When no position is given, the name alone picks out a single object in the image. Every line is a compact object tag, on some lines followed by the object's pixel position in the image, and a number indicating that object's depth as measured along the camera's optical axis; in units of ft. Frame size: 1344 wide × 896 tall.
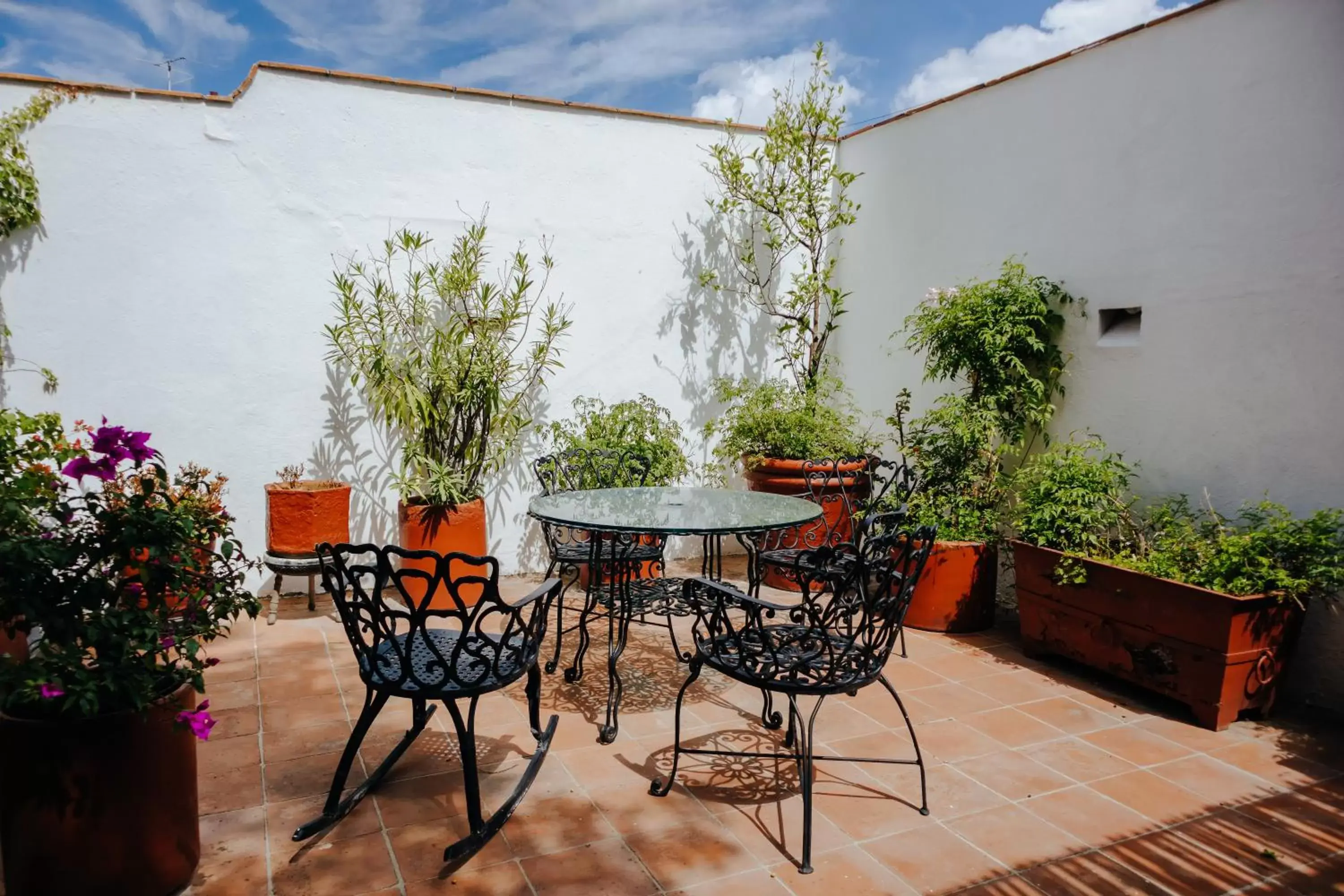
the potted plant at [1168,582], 10.48
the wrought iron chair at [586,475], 13.75
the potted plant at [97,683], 6.11
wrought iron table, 9.87
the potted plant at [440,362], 15.53
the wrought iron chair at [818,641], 7.93
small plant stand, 14.39
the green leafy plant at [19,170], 13.56
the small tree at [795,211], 18.84
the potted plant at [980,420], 14.60
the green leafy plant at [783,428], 17.02
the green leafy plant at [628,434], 17.37
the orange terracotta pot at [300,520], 14.74
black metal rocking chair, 7.32
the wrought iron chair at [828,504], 15.71
